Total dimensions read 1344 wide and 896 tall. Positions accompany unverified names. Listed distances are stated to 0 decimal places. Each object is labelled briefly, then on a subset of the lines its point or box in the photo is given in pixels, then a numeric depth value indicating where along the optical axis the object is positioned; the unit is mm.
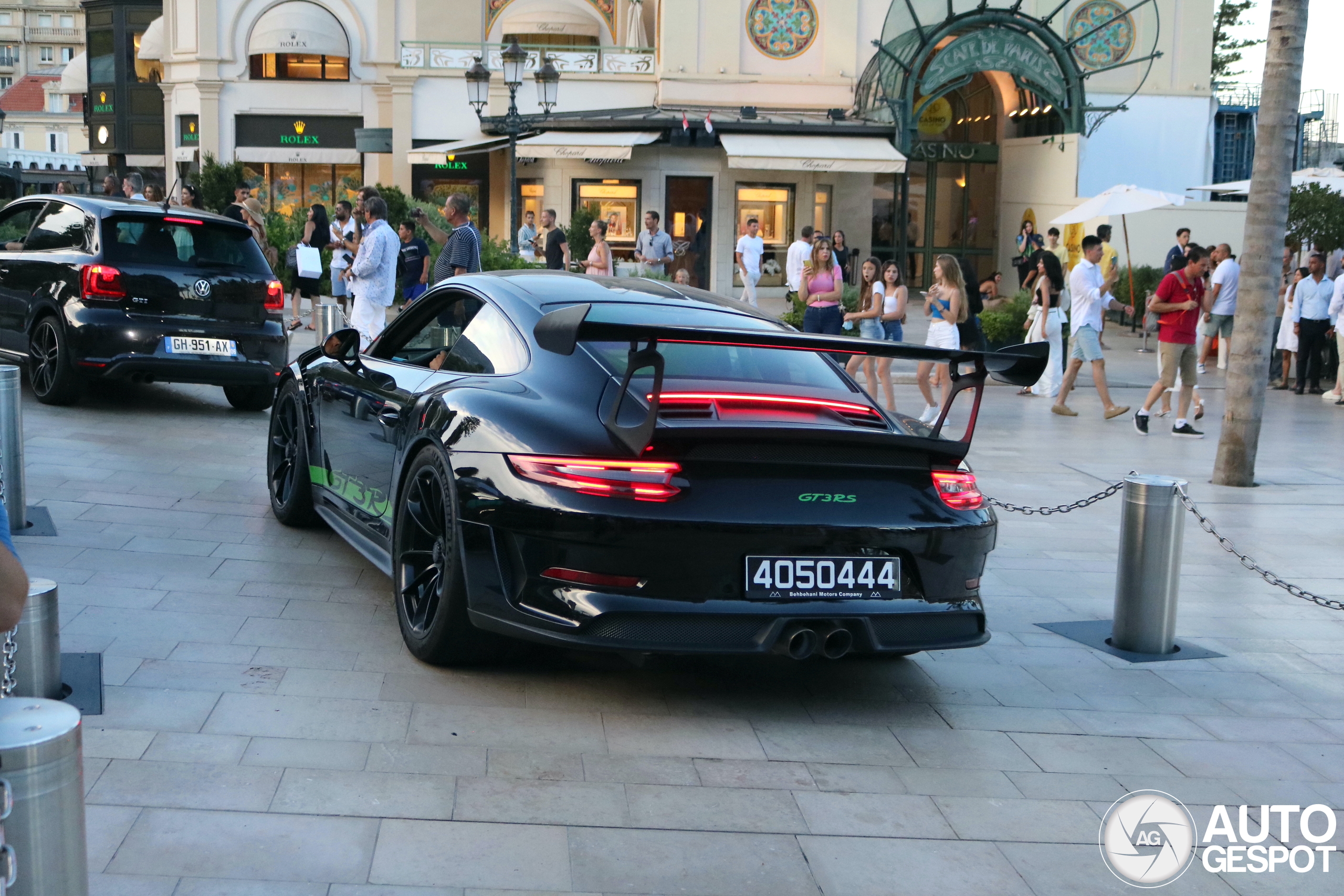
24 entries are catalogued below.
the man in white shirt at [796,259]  20781
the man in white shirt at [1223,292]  16812
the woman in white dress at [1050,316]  15516
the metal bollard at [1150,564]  5727
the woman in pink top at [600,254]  17781
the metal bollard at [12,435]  6461
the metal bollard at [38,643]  4254
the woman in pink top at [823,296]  14000
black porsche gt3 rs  4324
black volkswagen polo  10164
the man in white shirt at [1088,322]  14078
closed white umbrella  35688
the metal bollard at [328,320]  16109
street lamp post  20422
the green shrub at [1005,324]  18891
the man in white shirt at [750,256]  22625
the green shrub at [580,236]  27828
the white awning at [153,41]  39875
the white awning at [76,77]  47656
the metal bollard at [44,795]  2129
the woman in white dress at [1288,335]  18062
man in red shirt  12742
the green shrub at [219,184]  25500
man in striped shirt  12578
